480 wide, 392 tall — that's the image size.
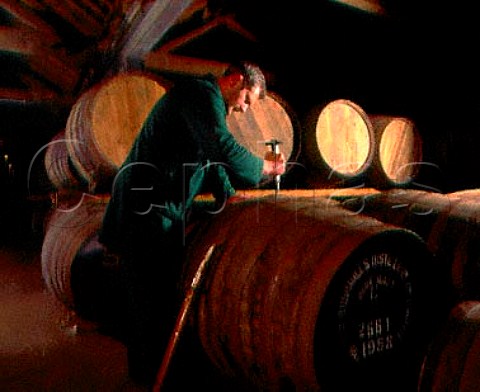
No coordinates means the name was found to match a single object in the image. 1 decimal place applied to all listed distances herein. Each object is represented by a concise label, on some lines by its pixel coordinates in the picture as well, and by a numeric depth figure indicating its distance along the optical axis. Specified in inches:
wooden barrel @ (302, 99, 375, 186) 167.6
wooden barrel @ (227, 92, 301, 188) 161.3
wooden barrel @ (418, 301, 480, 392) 67.0
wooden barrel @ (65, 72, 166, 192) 132.3
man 96.7
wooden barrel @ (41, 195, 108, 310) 132.8
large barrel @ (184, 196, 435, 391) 73.8
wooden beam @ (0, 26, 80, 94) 211.5
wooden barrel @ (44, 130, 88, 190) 152.9
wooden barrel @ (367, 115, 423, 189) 185.3
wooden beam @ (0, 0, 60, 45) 215.6
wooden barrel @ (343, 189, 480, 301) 113.1
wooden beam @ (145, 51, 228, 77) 199.9
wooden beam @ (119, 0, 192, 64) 150.1
